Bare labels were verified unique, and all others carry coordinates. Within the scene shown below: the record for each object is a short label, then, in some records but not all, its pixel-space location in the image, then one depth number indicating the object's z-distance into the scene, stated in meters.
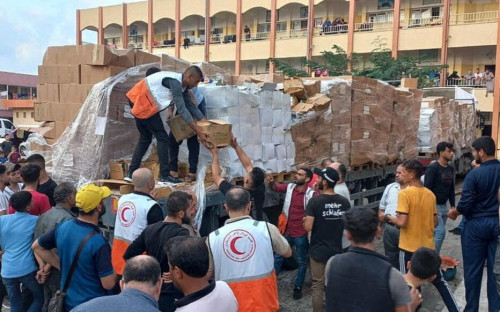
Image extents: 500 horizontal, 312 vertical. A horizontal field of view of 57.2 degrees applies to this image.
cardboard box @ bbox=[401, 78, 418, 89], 12.63
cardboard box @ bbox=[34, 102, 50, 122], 6.58
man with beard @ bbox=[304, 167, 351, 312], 4.57
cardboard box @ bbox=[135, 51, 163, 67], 6.36
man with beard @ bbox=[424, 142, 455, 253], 6.23
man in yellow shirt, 4.51
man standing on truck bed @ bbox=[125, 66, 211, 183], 5.17
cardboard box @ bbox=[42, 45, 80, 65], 6.31
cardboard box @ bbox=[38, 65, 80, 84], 6.29
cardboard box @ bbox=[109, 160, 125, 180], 5.58
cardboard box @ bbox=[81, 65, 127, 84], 5.97
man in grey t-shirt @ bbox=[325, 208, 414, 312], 2.53
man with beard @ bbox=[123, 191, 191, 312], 3.24
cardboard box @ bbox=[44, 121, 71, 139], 6.41
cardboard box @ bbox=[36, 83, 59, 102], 6.48
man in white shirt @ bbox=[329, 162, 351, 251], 5.42
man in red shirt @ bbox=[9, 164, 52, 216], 4.22
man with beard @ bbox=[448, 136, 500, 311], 4.69
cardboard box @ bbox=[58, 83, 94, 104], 6.17
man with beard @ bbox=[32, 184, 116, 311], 3.13
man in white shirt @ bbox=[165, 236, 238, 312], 2.33
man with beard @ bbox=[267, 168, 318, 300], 5.59
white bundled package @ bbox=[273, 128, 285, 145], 6.45
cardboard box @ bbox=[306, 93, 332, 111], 7.07
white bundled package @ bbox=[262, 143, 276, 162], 6.27
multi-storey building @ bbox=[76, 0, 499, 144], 27.80
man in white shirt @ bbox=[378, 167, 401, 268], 5.31
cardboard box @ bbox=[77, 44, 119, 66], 5.91
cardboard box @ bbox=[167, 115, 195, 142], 5.36
